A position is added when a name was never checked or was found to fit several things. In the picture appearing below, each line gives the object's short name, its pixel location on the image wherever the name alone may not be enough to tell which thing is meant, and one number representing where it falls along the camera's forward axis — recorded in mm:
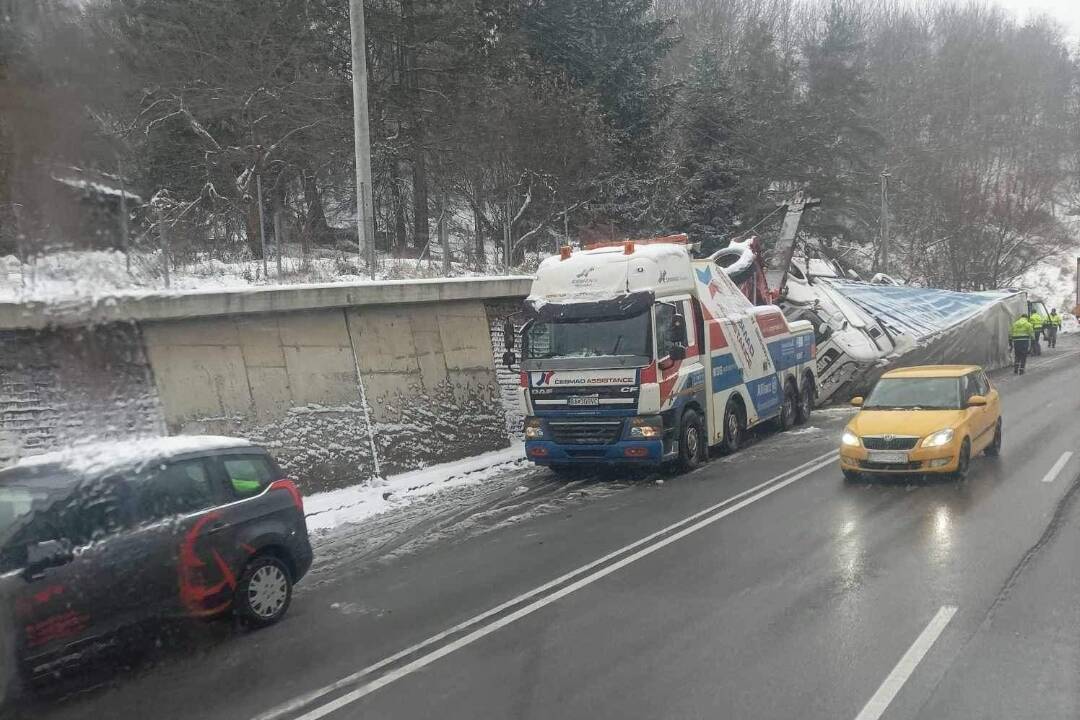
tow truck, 12789
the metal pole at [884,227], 40606
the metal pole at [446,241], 17877
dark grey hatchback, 5836
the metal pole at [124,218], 7072
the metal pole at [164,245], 10190
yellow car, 11281
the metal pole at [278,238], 14945
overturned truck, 19281
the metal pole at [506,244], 21275
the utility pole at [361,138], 16750
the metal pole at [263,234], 14456
